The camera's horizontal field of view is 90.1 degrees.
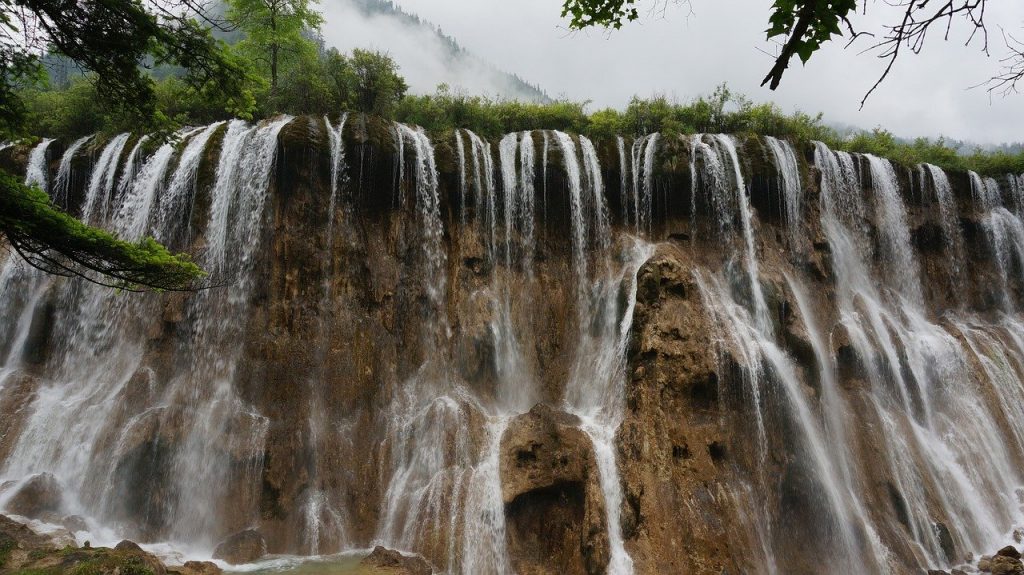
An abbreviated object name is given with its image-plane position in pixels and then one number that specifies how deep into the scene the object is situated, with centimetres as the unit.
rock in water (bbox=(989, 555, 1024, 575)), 1084
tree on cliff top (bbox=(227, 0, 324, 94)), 1939
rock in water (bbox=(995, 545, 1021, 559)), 1132
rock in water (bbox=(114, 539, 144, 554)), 852
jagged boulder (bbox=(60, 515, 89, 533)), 1043
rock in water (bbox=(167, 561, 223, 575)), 893
